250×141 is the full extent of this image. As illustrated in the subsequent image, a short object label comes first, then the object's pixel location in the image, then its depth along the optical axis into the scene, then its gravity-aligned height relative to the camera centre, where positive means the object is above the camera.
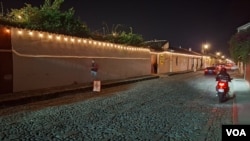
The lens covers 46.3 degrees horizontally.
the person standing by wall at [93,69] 21.71 -0.76
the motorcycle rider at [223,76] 14.44 -0.78
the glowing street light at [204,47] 85.19 +3.84
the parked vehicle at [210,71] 42.12 -1.56
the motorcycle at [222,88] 13.83 -1.34
